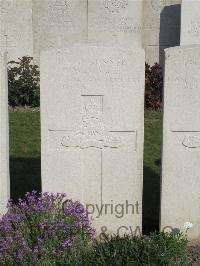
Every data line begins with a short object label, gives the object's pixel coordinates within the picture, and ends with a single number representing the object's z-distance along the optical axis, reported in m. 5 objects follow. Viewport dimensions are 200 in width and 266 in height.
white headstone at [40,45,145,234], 4.41
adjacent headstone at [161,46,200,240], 4.40
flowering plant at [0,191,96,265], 3.93
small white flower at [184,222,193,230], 4.35
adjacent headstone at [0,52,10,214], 4.41
